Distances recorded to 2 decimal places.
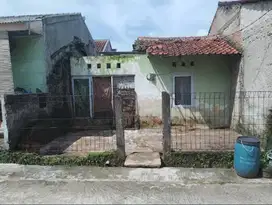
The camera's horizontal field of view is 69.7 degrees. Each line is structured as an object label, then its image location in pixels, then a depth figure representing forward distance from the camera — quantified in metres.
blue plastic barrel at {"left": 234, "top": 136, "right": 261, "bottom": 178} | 4.11
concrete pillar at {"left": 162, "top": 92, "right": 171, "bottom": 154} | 4.75
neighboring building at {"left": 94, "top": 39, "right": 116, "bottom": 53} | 15.01
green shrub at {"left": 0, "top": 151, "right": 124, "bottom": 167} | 4.83
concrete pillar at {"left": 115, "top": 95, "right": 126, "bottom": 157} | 4.82
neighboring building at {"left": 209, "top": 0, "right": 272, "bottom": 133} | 5.39
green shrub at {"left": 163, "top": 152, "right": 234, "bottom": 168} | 4.67
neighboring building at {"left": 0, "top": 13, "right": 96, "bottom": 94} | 5.99
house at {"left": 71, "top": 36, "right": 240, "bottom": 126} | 7.79
